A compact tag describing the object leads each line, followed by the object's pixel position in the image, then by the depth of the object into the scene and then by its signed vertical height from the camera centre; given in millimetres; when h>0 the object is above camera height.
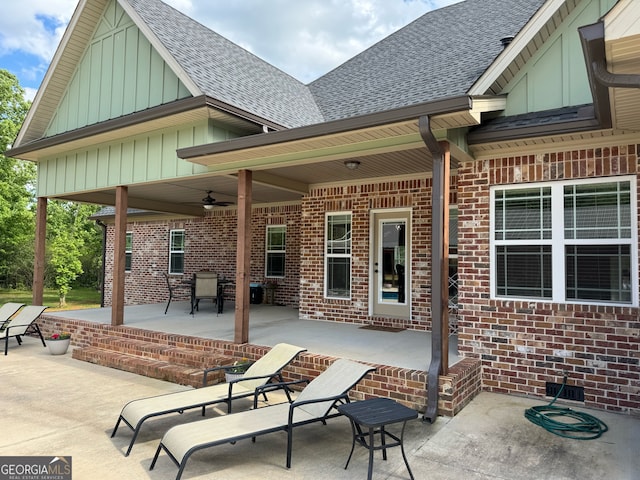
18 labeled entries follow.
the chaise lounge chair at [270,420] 3359 -1381
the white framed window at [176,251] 13812 +278
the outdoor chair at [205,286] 9711 -582
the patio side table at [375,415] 3207 -1187
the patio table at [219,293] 9828 -765
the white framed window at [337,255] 8820 +141
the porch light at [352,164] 6605 +1495
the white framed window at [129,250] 15273 +321
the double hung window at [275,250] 11672 +298
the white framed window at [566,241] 5000 +287
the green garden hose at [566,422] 4262 -1613
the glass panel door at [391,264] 8156 -29
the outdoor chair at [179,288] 13527 -876
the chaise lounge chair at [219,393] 4062 -1393
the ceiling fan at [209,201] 9818 +1342
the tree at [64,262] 19875 -173
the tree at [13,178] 17703 +3557
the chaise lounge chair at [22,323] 8453 -1296
